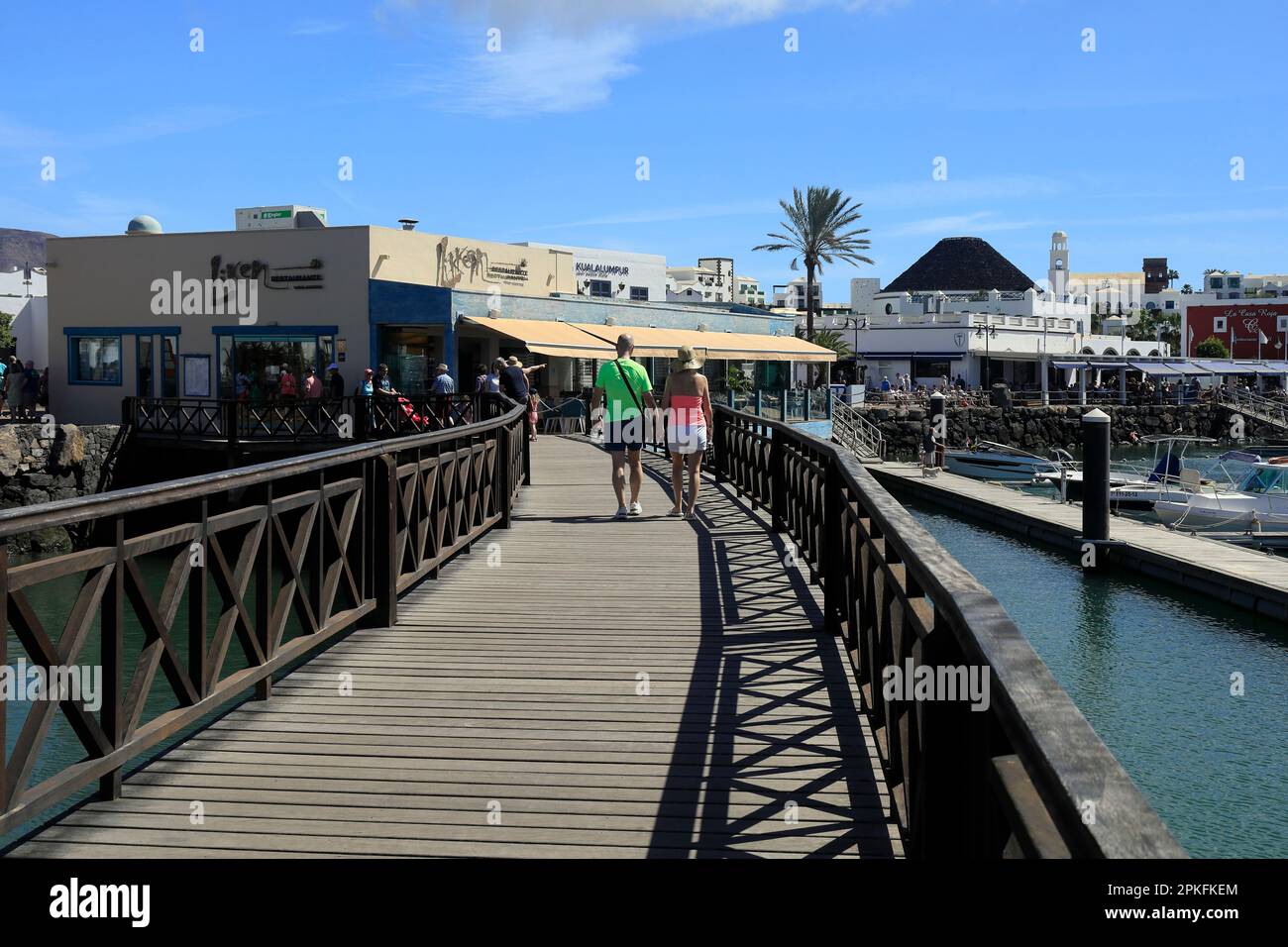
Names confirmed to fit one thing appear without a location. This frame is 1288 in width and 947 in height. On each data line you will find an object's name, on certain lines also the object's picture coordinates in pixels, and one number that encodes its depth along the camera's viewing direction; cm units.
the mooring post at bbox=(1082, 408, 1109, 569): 2347
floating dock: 1955
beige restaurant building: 3247
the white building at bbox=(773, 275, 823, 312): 13712
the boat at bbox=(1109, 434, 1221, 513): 3137
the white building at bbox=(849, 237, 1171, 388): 7488
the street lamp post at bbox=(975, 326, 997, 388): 7344
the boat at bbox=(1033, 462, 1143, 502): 3514
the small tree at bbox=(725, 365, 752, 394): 4319
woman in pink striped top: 1175
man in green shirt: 1191
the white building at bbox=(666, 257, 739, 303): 7981
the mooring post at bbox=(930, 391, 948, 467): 4497
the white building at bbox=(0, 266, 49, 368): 4612
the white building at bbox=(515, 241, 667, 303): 4756
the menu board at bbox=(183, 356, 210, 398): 3416
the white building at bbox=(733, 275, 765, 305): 11545
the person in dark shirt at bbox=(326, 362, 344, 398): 2889
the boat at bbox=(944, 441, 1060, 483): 4266
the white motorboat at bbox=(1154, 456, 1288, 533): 2772
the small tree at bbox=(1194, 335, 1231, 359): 9488
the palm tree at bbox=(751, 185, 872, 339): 6538
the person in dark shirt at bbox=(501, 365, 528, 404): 1903
